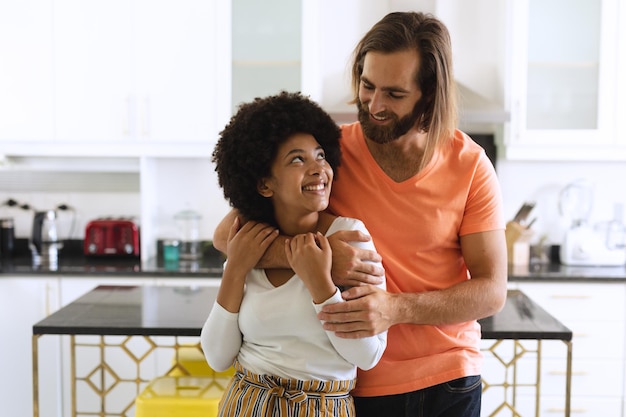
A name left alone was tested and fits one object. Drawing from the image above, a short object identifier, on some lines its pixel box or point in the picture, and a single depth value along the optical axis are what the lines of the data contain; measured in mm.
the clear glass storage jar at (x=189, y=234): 3523
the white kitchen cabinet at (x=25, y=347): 3193
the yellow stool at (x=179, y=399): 1937
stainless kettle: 3419
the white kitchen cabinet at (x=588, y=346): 3162
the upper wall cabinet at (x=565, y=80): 3246
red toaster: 3480
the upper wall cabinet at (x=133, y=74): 3244
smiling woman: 1347
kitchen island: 1919
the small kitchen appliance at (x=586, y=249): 3379
